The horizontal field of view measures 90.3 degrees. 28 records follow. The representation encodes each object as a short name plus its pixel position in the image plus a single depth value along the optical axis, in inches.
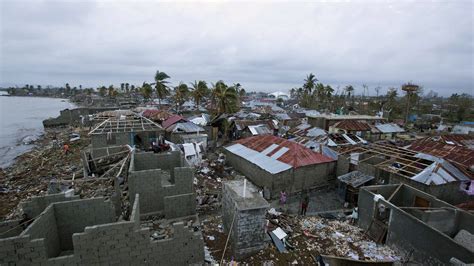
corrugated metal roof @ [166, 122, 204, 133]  982.4
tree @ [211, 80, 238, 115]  1154.8
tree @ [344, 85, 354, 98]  3147.1
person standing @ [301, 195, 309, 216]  541.2
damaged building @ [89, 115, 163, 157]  672.7
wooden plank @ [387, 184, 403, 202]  468.8
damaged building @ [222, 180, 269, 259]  336.5
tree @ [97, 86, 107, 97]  4065.9
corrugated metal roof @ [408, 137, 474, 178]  663.6
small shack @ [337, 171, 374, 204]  595.5
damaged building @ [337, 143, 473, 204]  558.6
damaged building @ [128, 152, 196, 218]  427.8
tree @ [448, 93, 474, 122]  2092.8
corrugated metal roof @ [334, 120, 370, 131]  1269.7
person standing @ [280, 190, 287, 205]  573.8
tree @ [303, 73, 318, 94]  2182.7
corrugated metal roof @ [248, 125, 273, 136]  1160.4
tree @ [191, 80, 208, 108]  1478.8
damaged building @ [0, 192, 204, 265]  255.8
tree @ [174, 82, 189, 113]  1822.7
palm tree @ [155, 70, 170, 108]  1541.6
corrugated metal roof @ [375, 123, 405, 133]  1375.5
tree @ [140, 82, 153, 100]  1830.7
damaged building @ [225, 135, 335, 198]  627.8
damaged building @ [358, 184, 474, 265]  332.8
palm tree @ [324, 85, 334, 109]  2482.8
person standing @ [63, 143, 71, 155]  1001.5
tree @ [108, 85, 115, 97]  3213.6
